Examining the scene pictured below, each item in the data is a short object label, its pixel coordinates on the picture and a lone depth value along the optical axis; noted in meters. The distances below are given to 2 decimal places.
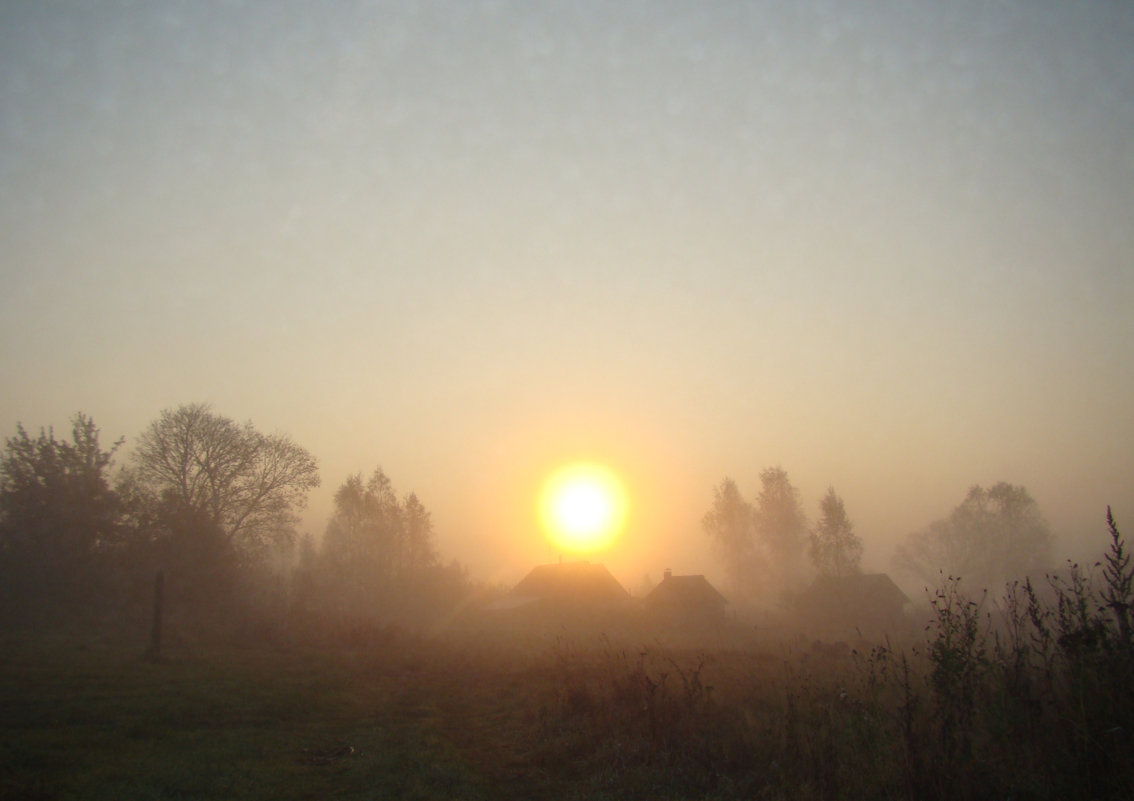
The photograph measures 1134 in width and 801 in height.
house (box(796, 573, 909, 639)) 53.09
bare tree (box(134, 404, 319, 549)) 42.56
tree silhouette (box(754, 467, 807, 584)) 76.38
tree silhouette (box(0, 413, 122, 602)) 36.25
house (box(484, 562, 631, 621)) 52.28
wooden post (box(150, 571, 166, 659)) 23.09
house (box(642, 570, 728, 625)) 53.47
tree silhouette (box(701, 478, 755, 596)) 78.31
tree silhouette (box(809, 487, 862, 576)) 65.25
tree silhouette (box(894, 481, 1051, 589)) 70.25
